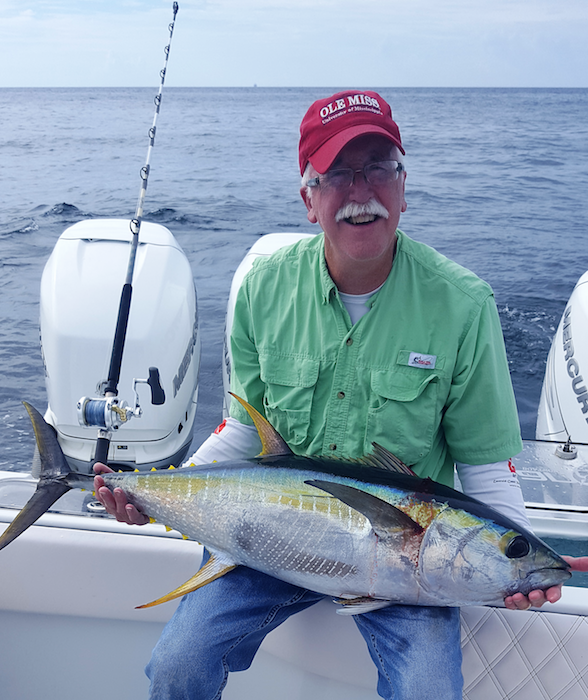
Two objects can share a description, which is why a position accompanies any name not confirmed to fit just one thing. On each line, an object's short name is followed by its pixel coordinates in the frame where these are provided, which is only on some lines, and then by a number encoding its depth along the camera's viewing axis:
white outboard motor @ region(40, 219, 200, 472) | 2.96
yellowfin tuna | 1.35
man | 1.58
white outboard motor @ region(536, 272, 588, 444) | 3.21
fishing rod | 2.26
